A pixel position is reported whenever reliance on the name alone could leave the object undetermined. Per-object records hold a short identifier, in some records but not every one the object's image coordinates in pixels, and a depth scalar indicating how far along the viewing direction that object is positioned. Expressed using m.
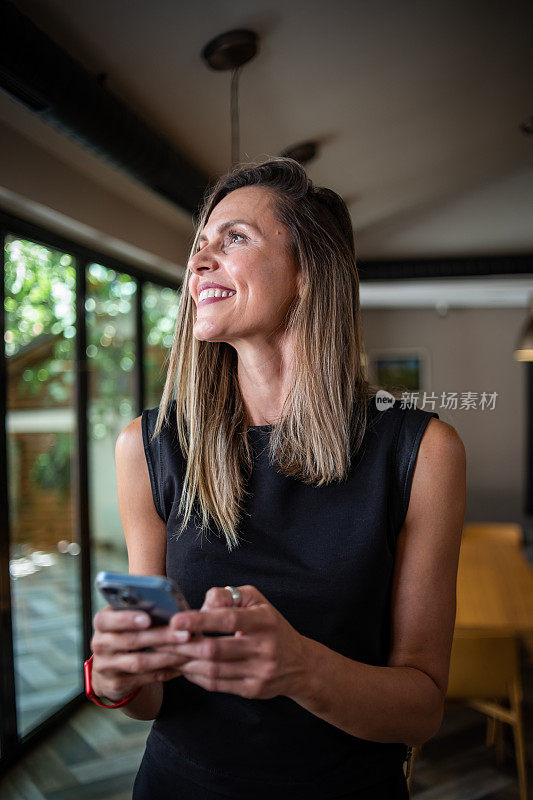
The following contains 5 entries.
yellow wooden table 2.62
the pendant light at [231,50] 2.21
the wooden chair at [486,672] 2.48
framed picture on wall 6.11
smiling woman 0.94
